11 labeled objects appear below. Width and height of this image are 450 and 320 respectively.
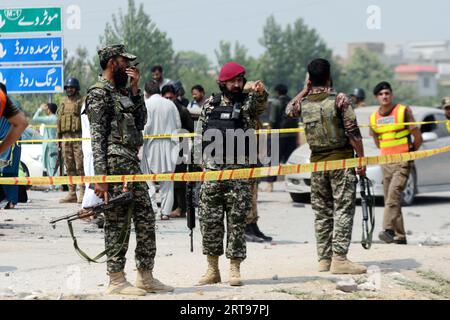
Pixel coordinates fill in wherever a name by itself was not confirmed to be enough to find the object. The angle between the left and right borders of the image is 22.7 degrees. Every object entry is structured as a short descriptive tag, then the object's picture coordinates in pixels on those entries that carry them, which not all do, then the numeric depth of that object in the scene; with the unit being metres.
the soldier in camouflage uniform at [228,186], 9.25
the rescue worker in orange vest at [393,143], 12.68
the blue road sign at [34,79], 20.77
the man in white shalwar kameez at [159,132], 14.94
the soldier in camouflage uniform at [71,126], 17.67
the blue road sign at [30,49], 20.67
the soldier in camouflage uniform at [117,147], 8.47
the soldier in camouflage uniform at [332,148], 9.84
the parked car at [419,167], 18.45
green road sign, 20.42
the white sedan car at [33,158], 22.75
